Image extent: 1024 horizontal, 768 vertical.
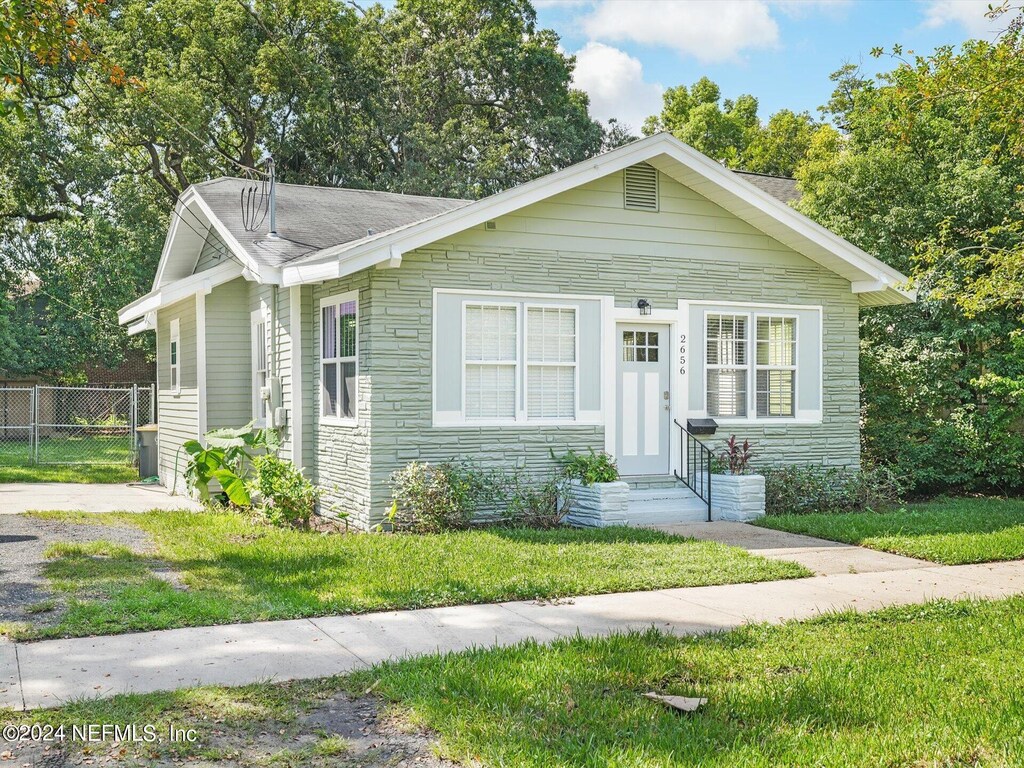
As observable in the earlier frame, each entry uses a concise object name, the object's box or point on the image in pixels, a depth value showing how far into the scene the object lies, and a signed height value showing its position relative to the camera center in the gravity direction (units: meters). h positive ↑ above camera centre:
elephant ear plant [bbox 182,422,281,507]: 11.76 -0.87
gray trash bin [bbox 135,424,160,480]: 18.22 -1.23
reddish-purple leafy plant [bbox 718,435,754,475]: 12.47 -0.88
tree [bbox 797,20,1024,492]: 14.27 +1.20
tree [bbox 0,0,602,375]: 26.55 +8.01
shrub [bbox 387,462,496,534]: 10.70 -1.22
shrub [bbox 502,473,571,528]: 11.33 -1.34
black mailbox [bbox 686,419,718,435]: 12.58 -0.48
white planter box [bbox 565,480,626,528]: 11.23 -1.35
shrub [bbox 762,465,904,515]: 12.73 -1.36
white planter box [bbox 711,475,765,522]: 12.06 -1.37
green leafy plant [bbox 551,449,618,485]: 11.50 -0.93
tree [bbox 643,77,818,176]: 36.31 +10.15
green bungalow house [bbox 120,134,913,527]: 11.16 +0.82
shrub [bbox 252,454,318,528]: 11.17 -1.19
